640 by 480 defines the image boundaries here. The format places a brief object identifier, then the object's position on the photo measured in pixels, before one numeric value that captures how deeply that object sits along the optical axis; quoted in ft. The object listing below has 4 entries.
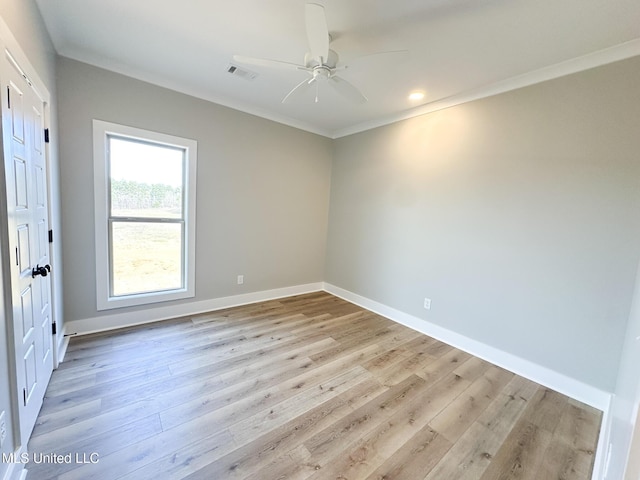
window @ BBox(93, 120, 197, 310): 8.79
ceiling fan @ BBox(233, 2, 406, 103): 4.75
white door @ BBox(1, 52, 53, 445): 4.17
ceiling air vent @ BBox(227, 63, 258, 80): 8.29
